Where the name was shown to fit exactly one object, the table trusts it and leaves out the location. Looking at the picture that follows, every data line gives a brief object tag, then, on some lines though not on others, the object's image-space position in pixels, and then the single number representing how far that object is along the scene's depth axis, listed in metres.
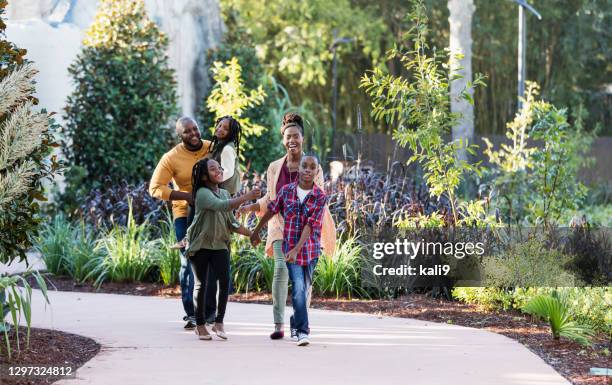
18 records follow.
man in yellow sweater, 9.04
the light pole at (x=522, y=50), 25.59
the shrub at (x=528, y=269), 10.16
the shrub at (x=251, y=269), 11.54
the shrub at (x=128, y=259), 12.33
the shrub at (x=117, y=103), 16.67
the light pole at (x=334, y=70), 30.48
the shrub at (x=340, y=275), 11.27
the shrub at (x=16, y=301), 7.23
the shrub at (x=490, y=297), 10.30
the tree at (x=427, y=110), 10.95
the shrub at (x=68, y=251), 12.69
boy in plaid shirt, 8.30
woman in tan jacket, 8.52
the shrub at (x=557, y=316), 8.48
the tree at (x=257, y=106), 21.23
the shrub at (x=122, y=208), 13.83
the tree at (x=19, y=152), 7.00
